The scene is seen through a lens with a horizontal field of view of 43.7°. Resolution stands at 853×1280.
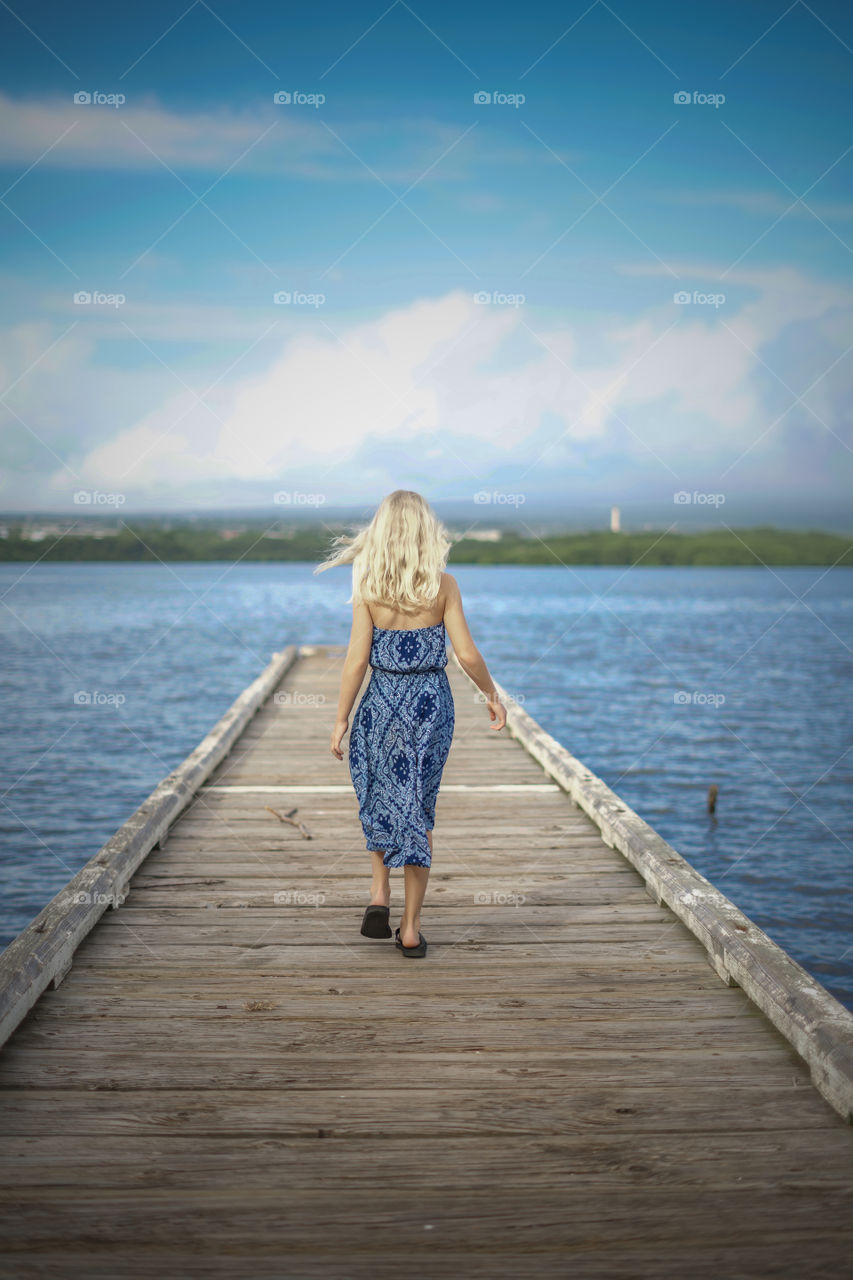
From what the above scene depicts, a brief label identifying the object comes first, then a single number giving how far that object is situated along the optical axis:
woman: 3.98
